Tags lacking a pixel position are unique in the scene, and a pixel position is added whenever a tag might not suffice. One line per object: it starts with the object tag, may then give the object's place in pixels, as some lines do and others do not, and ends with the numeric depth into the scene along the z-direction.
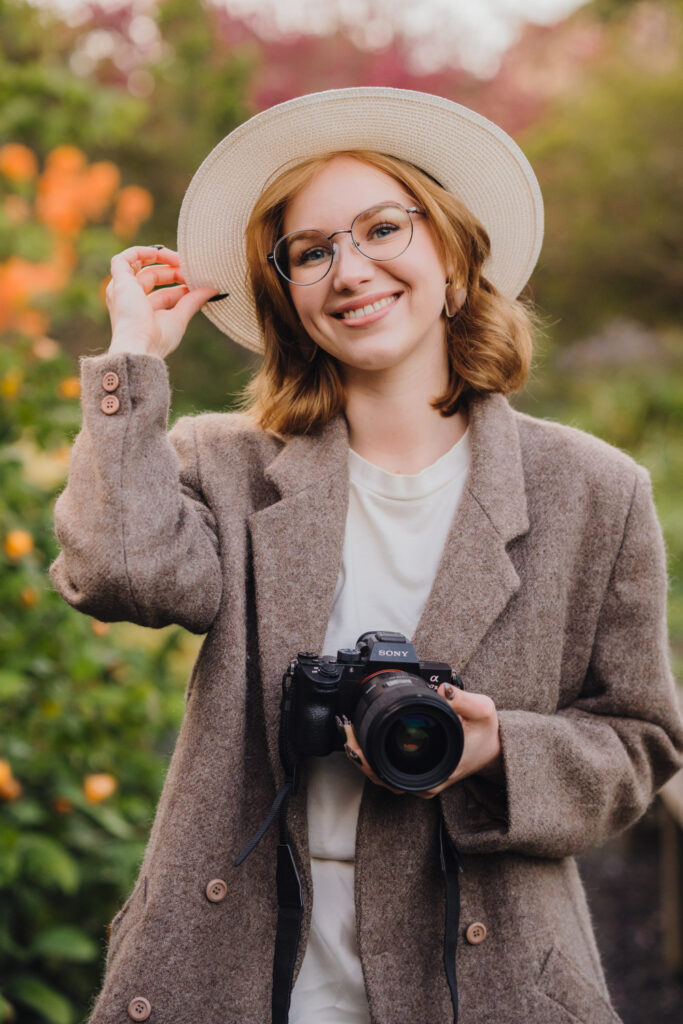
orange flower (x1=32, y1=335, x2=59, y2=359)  2.50
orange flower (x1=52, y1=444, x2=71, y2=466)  2.46
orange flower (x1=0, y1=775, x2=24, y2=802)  2.11
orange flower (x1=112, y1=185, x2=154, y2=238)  6.27
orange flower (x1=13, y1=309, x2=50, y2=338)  3.85
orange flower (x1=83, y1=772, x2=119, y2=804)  2.22
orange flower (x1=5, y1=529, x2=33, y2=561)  2.14
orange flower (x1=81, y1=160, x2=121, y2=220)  6.81
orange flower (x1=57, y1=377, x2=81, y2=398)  2.35
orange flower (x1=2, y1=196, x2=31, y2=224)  3.27
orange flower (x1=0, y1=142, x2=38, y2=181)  2.77
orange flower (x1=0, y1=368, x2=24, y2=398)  2.31
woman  1.48
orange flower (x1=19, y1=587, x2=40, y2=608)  2.28
